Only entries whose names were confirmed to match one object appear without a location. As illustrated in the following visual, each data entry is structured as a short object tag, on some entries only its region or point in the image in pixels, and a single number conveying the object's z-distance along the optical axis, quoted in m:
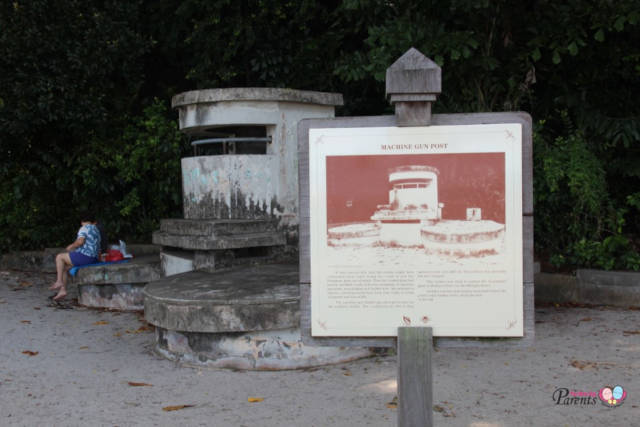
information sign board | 2.60
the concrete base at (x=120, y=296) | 7.15
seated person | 7.46
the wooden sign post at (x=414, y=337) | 2.58
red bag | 7.73
